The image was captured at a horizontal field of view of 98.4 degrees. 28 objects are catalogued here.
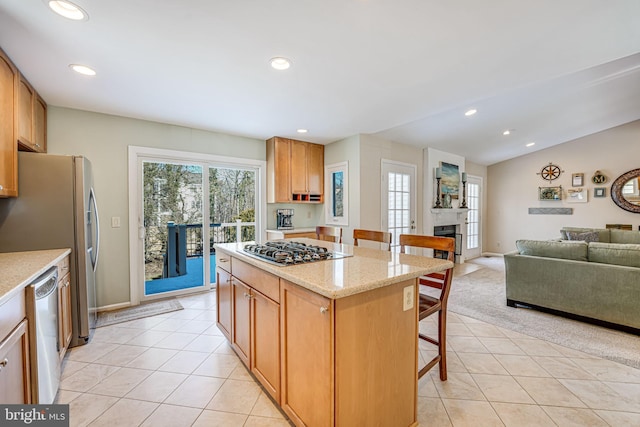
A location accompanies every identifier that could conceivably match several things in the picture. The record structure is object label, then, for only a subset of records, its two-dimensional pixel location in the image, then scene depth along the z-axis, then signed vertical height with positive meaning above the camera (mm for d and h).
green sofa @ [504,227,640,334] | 2664 -757
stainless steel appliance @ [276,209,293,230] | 4586 -142
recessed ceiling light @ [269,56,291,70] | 2139 +1171
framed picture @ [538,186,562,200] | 6391 +386
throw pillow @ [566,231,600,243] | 4418 -439
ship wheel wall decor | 6438 +886
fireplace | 5629 -511
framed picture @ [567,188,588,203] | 6117 +300
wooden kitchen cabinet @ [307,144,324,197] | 4668 +702
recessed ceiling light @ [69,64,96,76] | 2188 +1148
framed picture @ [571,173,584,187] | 6137 +664
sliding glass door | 3496 -41
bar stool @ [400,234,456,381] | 1854 -662
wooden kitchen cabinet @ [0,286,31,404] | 1201 -672
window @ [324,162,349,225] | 4402 +293
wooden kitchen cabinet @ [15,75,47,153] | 2250 +835
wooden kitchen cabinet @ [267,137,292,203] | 4320 +640
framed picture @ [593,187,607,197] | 5891 +374
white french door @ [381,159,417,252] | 4578 +203
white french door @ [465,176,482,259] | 6902 -192
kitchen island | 1217 -636
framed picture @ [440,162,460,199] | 5643 +636
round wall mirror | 5547 +372
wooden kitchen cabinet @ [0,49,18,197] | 1948 +596
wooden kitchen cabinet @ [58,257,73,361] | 2082 -772
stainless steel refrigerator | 2213 -38
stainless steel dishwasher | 1552 -760
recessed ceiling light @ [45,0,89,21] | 1516 +1144
